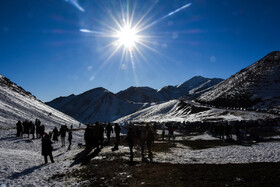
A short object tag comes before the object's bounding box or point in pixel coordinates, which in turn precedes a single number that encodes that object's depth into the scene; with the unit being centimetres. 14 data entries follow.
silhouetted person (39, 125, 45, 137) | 3042
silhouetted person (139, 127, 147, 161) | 1703
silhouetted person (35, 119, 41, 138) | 3171
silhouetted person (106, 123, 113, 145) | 2488
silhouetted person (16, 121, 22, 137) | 3070
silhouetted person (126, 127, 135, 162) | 1656
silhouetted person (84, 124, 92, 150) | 1976
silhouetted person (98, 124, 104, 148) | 2236
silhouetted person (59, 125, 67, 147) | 2659
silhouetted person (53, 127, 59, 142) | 3040
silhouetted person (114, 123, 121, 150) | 2283
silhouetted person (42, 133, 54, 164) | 1533
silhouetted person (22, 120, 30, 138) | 3192
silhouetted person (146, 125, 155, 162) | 1770
